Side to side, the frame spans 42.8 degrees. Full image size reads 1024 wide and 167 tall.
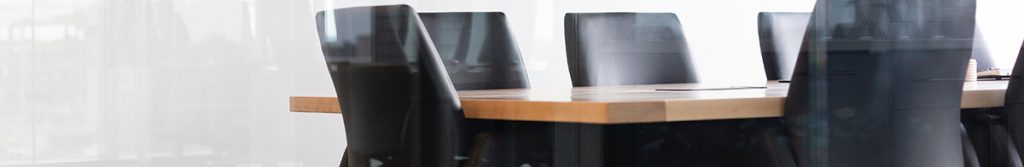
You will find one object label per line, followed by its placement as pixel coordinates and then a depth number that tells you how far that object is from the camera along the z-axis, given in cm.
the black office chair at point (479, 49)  288
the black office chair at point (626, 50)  323
